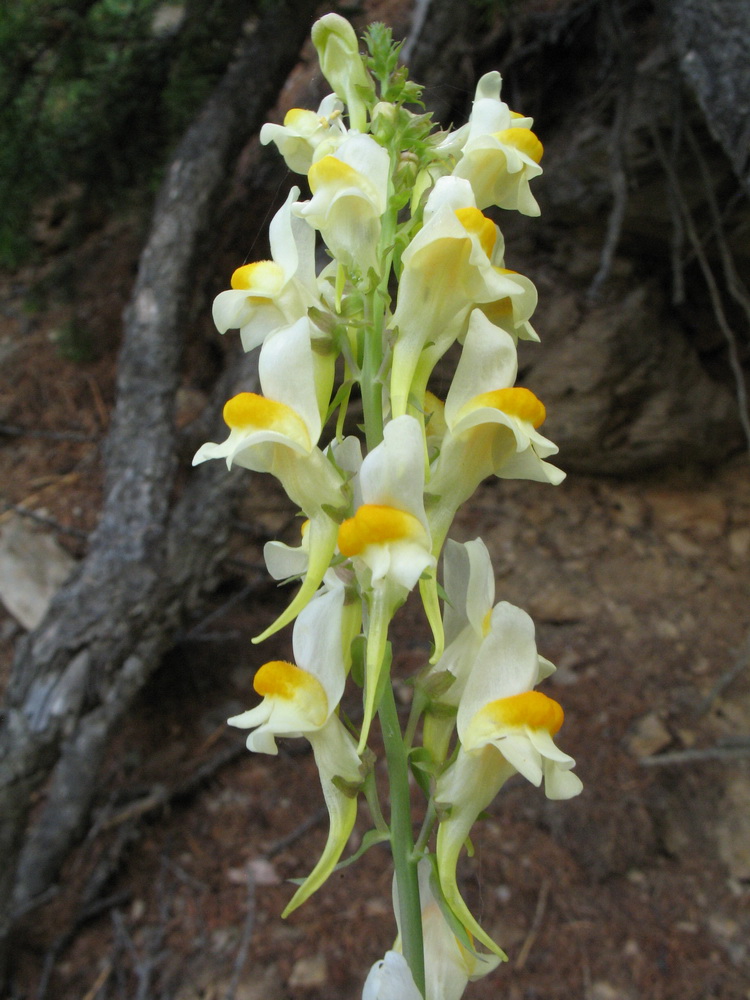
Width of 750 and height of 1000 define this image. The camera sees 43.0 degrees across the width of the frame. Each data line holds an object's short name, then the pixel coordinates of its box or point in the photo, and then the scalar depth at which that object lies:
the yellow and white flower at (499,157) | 0.10
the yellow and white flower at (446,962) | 0.10
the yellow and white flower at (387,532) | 0.08
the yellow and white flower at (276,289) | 0.10
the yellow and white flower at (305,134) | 0.10
